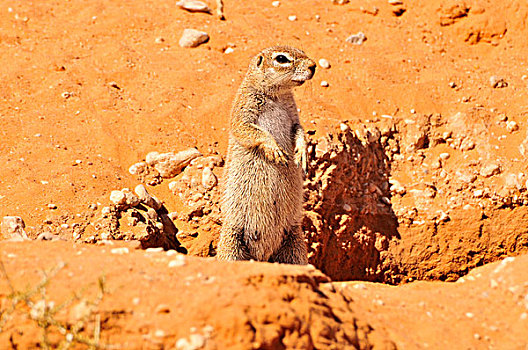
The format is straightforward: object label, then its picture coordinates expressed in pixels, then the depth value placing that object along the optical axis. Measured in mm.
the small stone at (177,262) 6012
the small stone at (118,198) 11641
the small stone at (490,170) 13406
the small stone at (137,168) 12766
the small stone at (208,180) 12664
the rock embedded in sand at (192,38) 15828
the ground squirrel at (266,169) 10094
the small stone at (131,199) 11695
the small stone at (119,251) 6434
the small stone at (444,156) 13969
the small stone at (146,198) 12055
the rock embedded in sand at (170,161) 12883
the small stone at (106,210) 11412
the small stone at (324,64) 15484
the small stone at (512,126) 13906
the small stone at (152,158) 12937
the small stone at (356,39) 16531
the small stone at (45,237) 8479
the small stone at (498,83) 14945
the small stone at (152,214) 11836
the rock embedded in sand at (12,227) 10344
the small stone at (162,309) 5234
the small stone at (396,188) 13914
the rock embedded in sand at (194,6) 16797
